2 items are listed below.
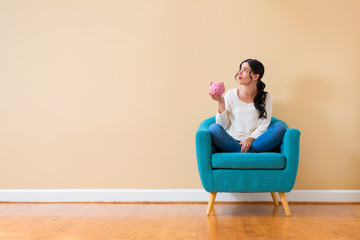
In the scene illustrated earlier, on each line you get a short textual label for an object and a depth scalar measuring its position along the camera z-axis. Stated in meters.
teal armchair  2.86
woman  3.14
